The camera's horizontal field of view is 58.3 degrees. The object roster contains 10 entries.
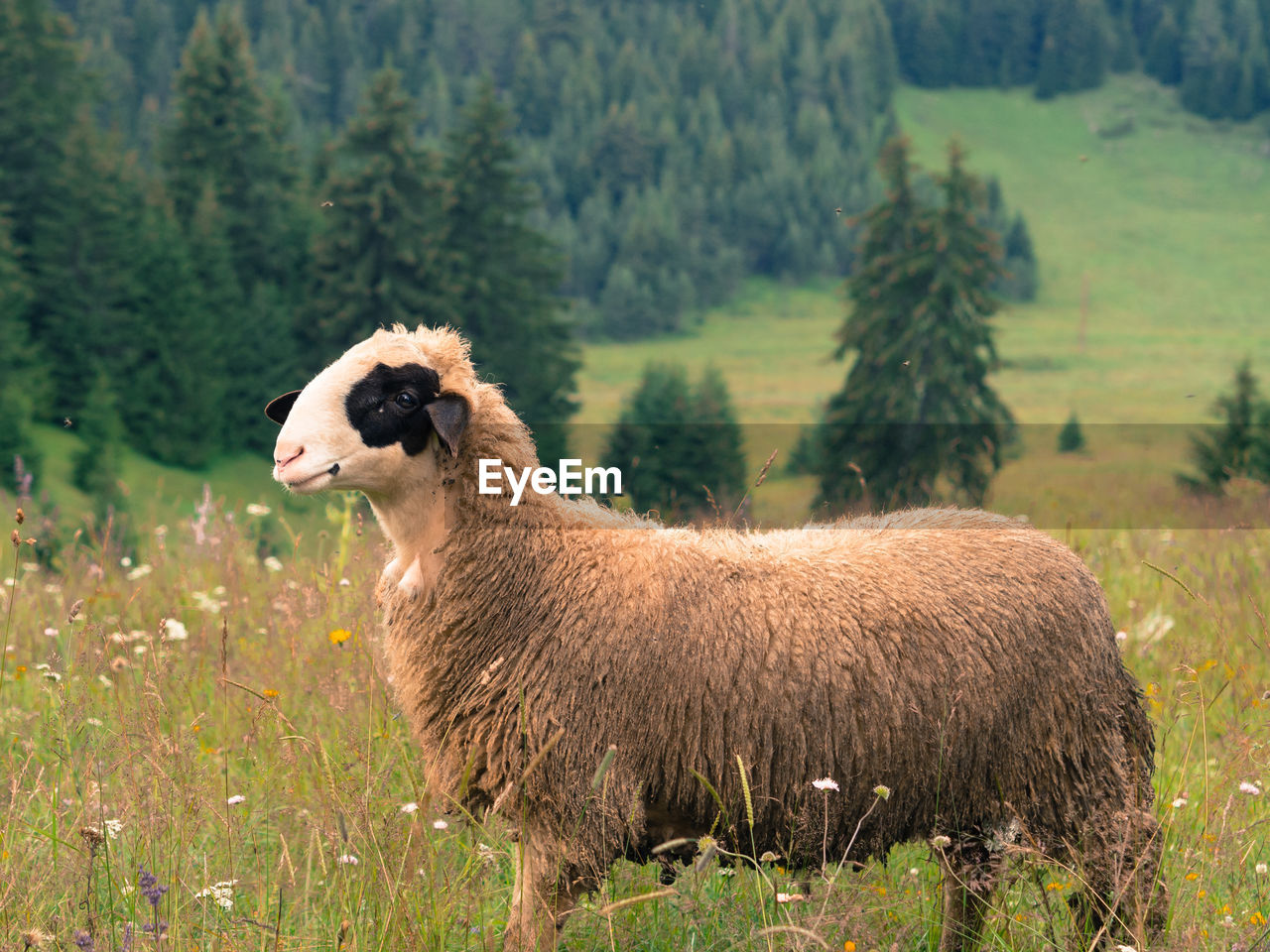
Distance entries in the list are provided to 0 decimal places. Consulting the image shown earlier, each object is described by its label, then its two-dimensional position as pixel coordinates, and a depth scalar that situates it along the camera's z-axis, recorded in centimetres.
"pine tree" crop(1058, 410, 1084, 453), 5208
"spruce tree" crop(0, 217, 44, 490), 4238
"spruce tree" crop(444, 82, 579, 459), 5397
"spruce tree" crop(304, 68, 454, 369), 5325
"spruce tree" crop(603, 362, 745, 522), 3784
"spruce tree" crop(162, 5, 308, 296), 5738
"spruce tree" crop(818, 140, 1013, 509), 3862
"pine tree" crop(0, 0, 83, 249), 5253
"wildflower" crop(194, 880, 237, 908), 317
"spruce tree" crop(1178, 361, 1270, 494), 2466
